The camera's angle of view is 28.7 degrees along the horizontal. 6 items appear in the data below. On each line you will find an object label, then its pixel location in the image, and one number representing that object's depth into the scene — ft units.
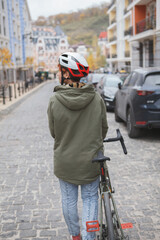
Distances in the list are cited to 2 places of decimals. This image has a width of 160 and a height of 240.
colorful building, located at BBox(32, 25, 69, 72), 431.84
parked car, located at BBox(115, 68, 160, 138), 24.43
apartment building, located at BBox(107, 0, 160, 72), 81.10
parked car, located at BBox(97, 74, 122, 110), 45.11
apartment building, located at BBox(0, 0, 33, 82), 143.54
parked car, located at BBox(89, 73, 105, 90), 70.07
